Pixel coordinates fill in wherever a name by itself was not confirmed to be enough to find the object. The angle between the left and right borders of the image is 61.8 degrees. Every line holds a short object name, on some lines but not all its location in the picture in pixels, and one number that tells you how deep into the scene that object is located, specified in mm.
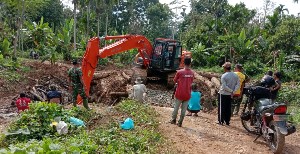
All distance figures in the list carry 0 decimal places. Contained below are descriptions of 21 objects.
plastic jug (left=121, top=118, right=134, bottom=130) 5027
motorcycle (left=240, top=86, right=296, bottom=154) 4459
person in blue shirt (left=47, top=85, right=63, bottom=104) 7684
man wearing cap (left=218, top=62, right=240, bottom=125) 5896
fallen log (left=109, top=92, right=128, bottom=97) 8981
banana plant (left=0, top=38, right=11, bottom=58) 14572
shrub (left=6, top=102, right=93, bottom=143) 4807
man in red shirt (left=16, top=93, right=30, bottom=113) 7415
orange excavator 10619
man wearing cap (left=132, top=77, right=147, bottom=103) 7204
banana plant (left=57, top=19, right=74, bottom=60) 16719
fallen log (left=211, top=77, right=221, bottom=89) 10394
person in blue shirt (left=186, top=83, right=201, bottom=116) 6878
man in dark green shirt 6587
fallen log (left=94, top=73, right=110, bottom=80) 11357
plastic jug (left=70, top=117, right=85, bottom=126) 5291
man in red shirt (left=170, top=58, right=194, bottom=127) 5524
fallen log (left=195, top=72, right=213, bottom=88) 10443
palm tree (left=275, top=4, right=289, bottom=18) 30296
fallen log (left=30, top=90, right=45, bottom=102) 9827
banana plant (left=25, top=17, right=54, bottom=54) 16739
